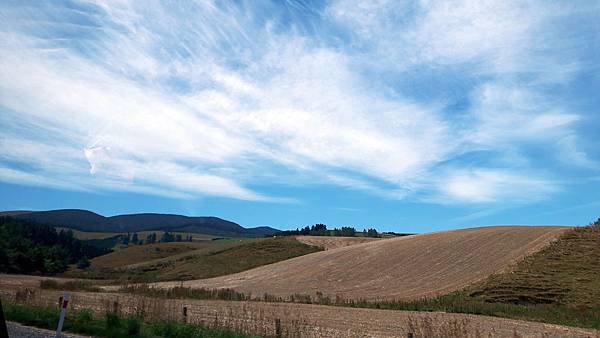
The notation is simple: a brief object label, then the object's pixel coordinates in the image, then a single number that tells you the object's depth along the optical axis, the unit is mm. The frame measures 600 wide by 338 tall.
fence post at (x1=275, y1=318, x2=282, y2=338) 18116
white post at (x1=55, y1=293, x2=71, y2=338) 14117
